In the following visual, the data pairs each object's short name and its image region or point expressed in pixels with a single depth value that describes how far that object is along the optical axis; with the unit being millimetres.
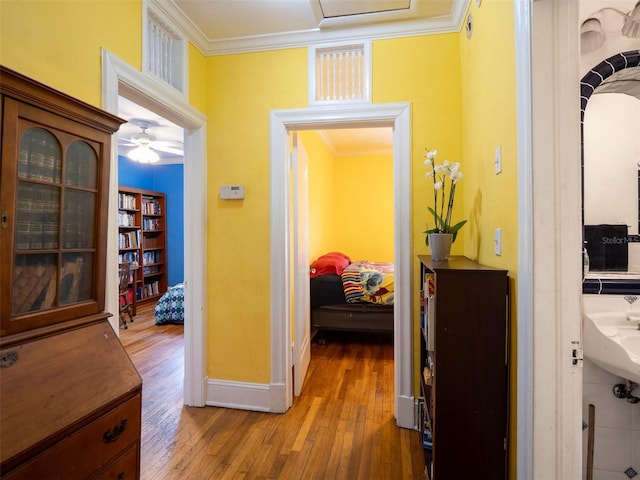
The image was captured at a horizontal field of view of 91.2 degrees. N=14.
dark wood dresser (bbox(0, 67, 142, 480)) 884
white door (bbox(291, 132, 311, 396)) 2502
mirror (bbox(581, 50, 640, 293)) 1466
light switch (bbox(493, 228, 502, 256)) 1326
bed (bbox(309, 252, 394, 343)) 3383
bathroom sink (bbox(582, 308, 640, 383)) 1168
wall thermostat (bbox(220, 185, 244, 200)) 2299
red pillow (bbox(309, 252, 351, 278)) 3676
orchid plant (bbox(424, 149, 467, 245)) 1611
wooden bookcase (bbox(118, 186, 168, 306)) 4965
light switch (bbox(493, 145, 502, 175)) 1325
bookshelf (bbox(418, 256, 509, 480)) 1233
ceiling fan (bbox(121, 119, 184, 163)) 3906
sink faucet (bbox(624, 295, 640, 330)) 1374
